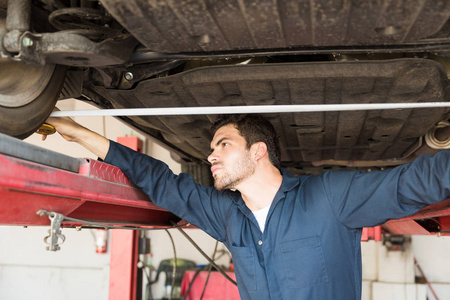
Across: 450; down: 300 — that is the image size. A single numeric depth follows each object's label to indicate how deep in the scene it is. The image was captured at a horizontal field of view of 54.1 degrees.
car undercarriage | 1.02
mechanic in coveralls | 1.50
